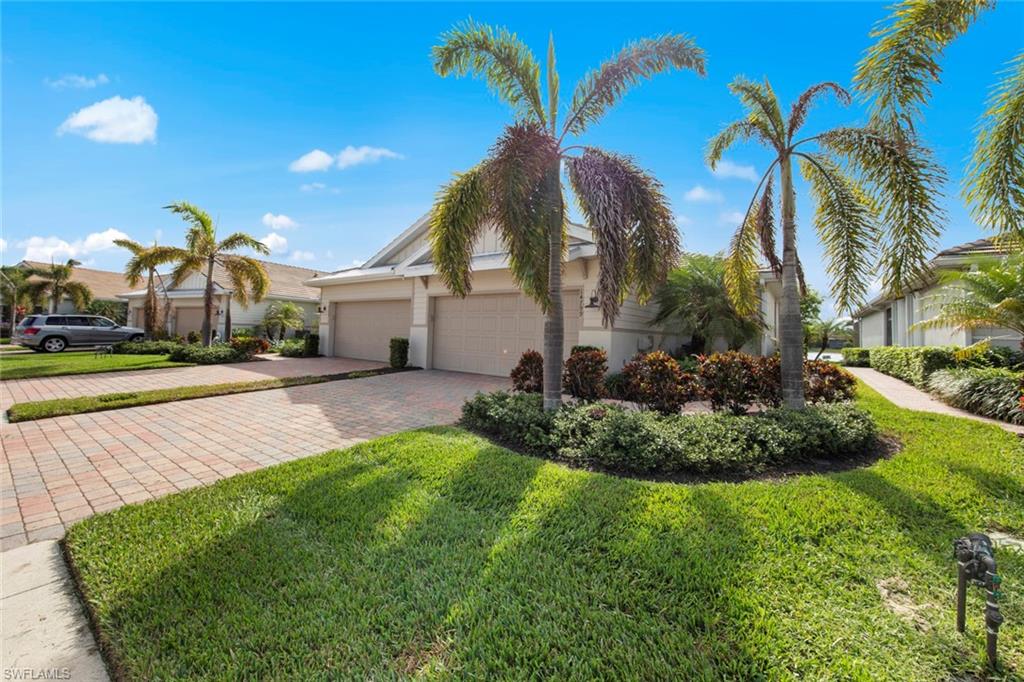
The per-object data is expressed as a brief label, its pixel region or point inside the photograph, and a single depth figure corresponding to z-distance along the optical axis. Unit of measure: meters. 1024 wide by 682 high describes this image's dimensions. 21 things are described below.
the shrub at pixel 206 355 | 14.53
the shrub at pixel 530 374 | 8.42
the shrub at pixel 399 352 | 13.82
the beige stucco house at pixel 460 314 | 10.76
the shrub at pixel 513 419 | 5.22
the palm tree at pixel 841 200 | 5.07
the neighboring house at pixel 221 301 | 21.84
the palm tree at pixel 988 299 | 7.23
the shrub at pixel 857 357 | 17.66
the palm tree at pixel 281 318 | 21.89
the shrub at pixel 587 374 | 7.92
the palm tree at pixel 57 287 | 25.73
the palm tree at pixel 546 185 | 5.52
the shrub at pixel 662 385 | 6.61
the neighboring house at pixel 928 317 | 10.28
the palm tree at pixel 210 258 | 15.75
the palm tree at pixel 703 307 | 11.37
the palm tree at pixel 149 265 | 15.91
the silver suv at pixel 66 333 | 17.59
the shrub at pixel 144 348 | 16.86
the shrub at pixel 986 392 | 6.87
